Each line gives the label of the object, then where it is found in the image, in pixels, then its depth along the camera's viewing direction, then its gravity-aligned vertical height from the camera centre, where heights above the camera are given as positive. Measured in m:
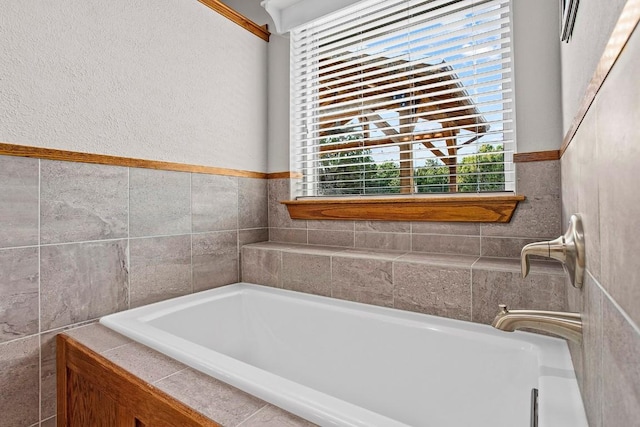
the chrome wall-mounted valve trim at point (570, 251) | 0.65 -0.08
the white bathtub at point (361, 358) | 0.81 -0.49
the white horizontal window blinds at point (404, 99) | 1.61 +0.63
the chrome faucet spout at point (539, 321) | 0.78 -0.25
